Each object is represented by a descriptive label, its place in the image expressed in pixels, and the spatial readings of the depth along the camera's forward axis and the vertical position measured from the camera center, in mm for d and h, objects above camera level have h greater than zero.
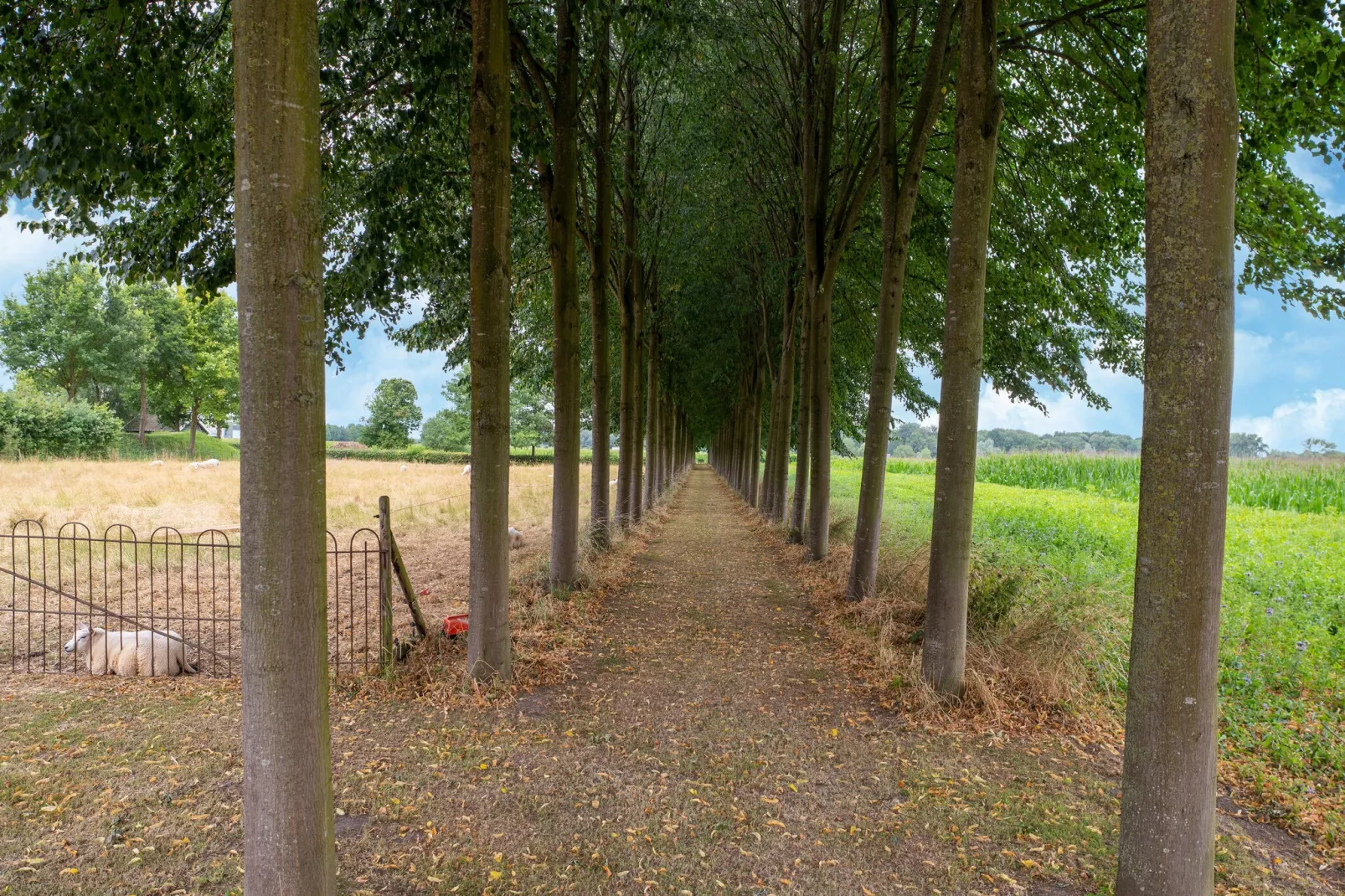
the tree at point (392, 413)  84938 +745
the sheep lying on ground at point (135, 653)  6426 -2352
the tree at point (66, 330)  42688 +5034
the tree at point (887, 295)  8148 +1761
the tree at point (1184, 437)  2744 +34
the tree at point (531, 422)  82900 +114
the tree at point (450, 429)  89000 -1325
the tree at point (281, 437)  2496 -84
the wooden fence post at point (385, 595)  6066 -1616
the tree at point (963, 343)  5656 +799
